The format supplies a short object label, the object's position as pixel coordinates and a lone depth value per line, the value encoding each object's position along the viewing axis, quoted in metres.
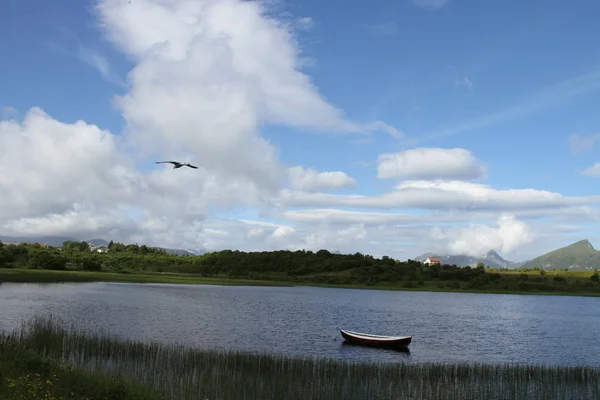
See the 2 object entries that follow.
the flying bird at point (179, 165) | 32.19
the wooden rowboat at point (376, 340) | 50.59
